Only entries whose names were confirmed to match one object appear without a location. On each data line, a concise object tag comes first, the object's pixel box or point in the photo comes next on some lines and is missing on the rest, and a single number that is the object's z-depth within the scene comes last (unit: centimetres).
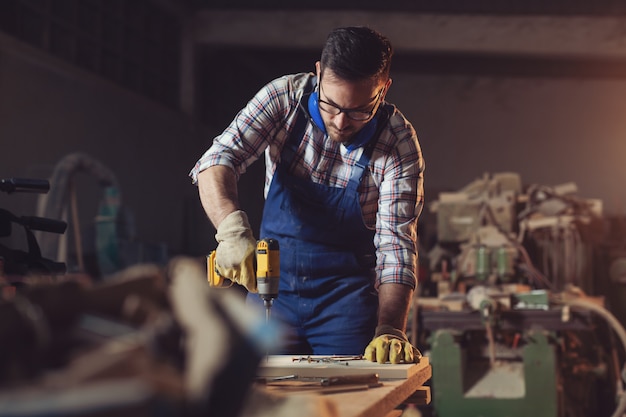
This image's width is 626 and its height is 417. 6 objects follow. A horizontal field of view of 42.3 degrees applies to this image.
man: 242
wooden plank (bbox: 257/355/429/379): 179
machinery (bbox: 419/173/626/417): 449
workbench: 136
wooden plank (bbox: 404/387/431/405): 202
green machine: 439
